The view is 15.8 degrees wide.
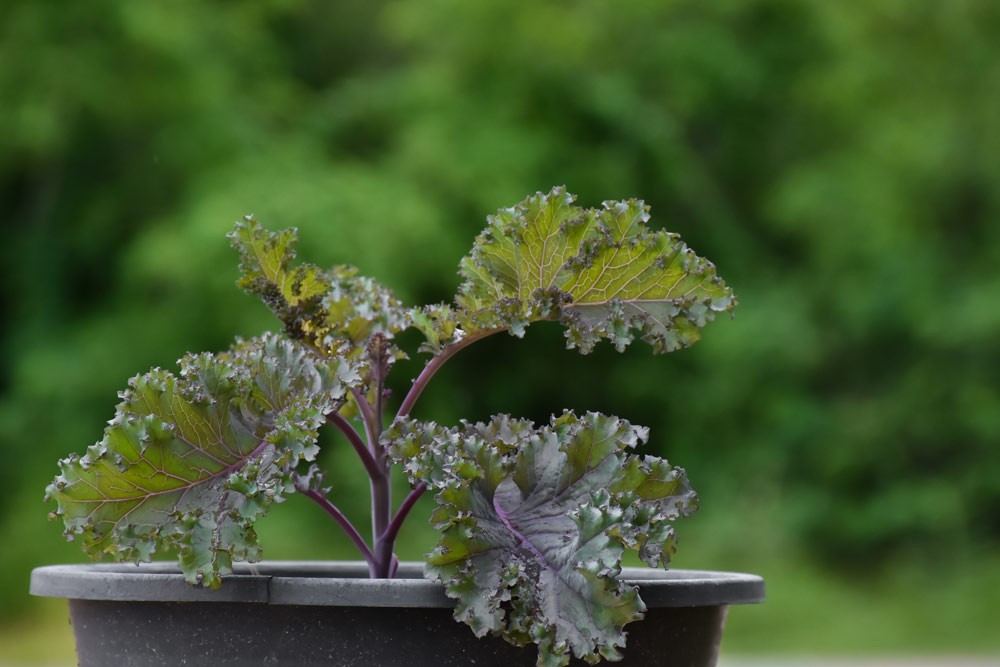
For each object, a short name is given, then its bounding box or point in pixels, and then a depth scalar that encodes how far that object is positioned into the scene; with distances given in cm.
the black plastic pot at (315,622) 165
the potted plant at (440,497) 165
